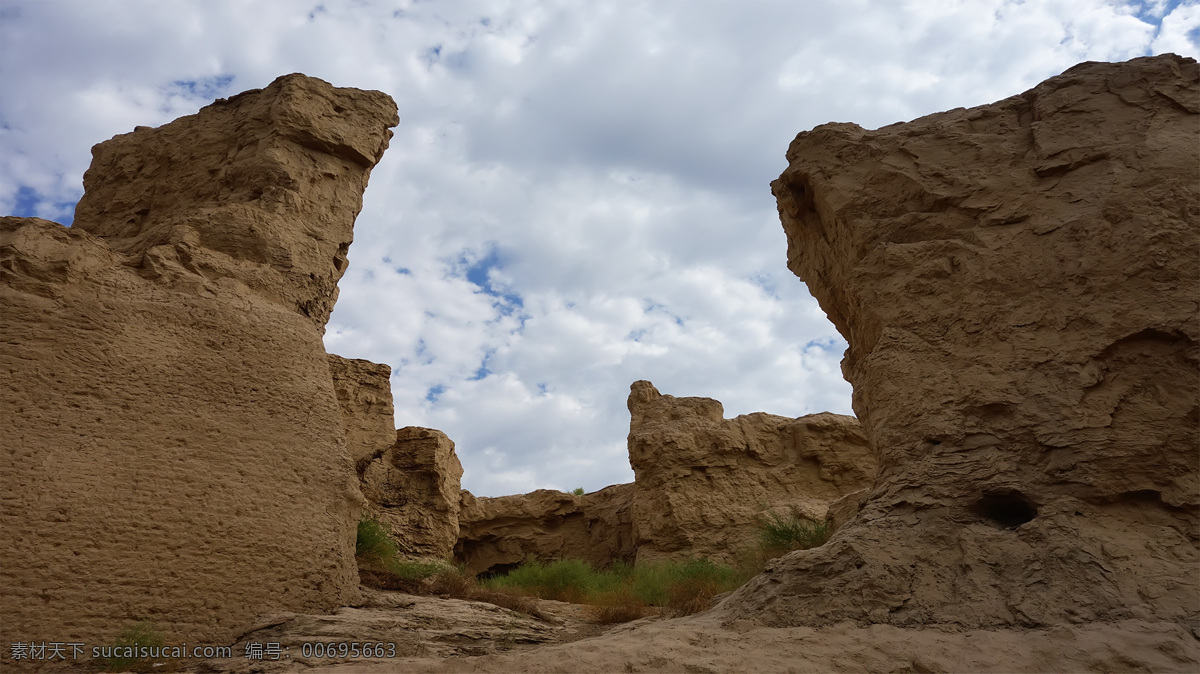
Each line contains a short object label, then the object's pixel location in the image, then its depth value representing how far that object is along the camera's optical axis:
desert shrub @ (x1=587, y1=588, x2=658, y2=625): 6.70
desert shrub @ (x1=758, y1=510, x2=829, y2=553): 8.73
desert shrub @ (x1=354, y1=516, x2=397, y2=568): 7.07
